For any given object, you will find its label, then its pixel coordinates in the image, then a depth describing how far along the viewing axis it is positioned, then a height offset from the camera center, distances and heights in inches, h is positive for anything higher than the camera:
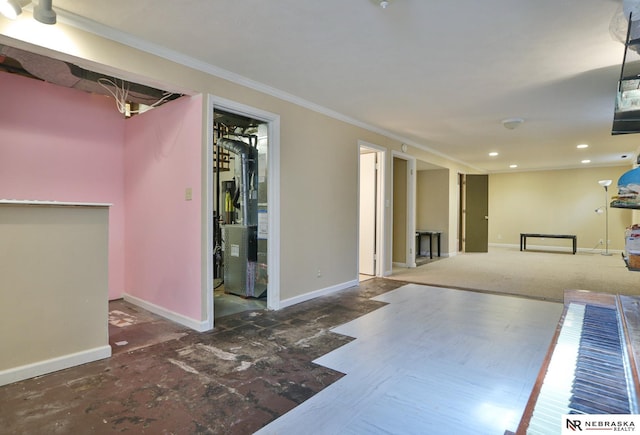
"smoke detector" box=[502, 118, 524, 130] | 180.7 +50.4
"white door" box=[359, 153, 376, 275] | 213.3 +0.7
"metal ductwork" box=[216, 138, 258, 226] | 166.4 +22.3
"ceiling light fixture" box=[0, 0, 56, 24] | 68.5 +42.6
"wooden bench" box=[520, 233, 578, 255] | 335.9 -24.4
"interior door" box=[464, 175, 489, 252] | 338.3 +0.3
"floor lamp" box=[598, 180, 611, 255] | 337.4 -1.9
